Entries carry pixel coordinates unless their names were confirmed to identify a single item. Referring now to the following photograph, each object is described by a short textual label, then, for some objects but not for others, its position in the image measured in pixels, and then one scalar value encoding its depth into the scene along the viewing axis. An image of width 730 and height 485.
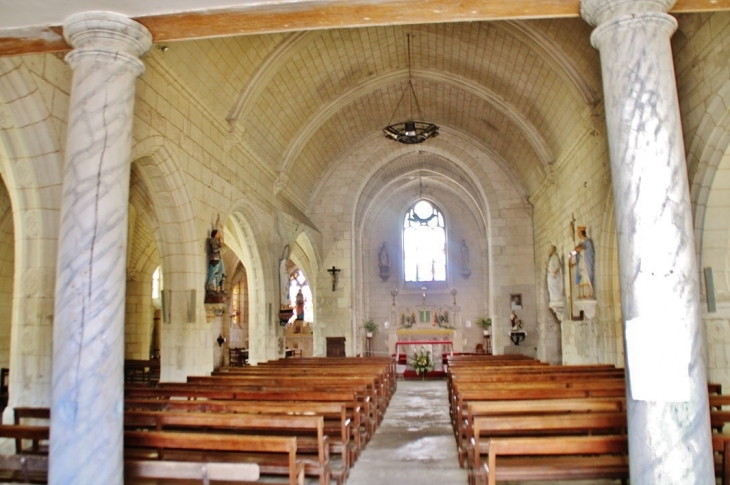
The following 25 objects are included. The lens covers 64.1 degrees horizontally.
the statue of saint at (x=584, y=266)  10.09
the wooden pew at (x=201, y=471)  3.64
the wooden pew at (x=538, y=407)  5.20
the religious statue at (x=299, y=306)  16.11
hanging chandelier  14.39
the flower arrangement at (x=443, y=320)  23.86
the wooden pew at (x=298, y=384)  7.22
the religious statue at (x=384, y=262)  24.33
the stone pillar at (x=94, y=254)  3.99
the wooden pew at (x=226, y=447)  4.01
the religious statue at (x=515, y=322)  16.55
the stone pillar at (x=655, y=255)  3.64
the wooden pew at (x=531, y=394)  6.14
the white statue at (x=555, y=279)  13.03
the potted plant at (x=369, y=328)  21.52
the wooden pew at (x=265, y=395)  6.26
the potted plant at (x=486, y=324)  22.34
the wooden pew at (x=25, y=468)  4.10
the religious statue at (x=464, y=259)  24.59
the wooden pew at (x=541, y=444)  3.97
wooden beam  4.36
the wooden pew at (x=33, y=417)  5.06
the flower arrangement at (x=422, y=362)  15.37
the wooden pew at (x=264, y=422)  4.66
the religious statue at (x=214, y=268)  9.51
